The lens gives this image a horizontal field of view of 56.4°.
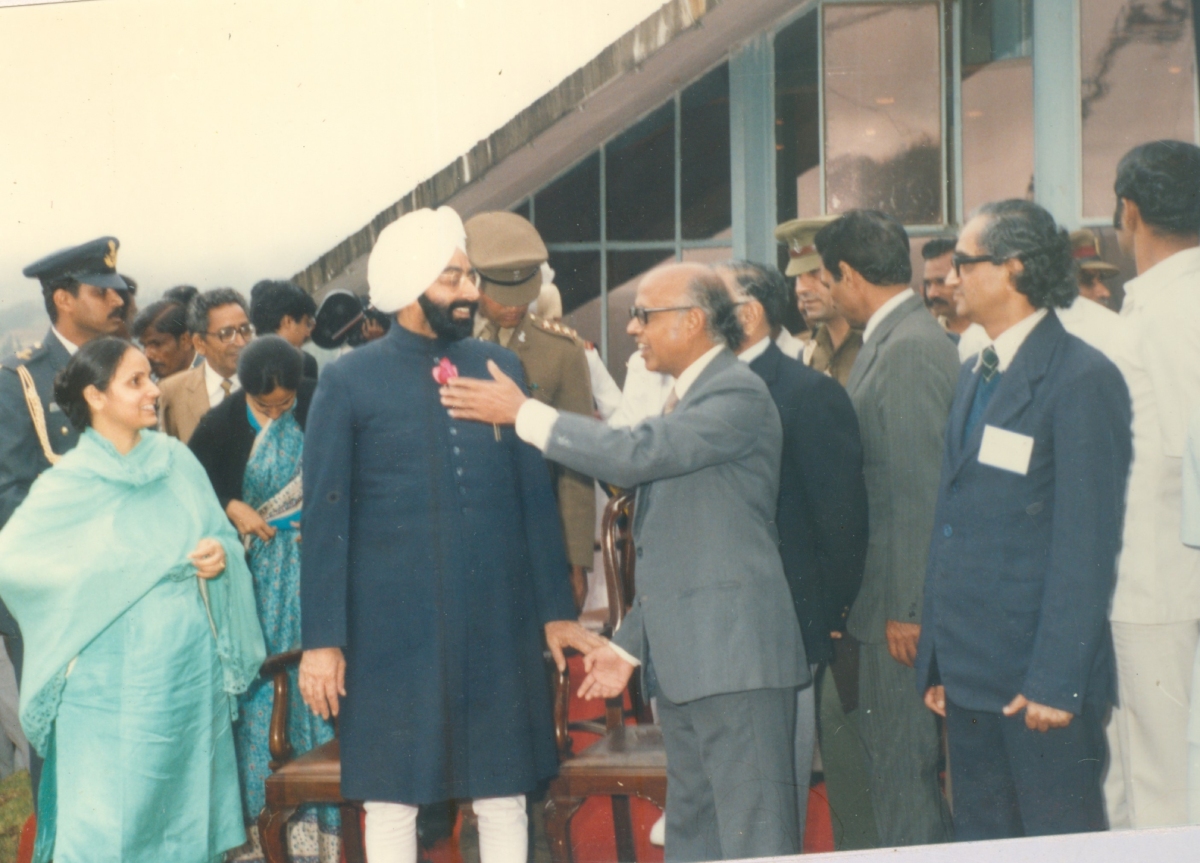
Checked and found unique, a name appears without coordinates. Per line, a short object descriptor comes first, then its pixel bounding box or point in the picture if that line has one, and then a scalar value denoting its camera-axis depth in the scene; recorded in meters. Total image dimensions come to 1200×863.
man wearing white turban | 2.69
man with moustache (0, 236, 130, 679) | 3.05
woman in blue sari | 3.19
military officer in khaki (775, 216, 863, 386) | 3.24
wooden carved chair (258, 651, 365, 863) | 2.94
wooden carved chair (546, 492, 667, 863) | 2.96
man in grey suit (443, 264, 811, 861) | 2.59
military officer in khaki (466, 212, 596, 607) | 3.17
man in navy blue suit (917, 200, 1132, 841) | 2.50
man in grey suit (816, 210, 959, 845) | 3.03
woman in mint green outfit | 2.87
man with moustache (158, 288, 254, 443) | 3.23
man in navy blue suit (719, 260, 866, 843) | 2.97
